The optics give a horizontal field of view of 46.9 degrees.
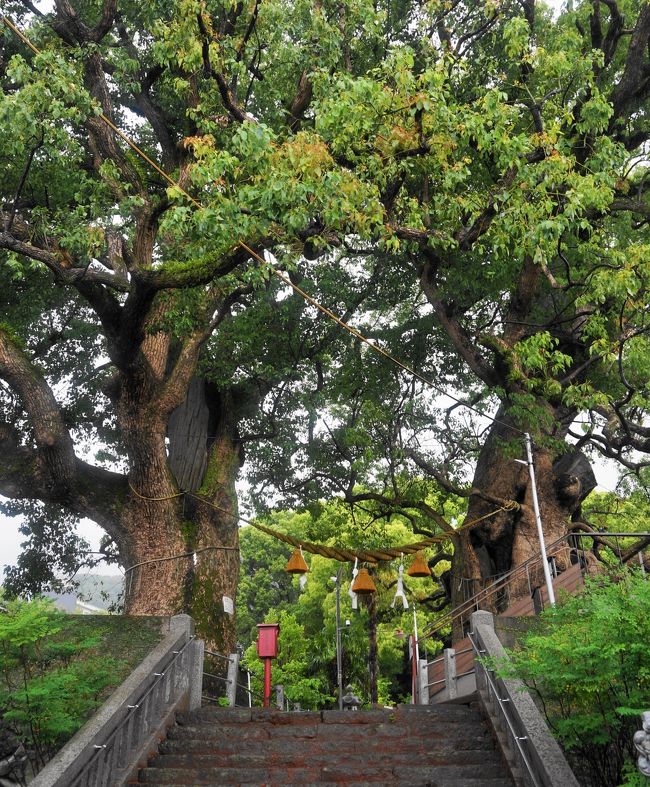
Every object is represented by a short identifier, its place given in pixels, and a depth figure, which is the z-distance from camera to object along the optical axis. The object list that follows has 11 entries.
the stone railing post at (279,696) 16.19
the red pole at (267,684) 10.84
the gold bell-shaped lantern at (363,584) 12.87
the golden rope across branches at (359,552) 12.20
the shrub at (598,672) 6.04
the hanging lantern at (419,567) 13.13
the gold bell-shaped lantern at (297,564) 12.82
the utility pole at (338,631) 19.82
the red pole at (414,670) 13.55
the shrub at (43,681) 7.27
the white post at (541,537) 10.62
